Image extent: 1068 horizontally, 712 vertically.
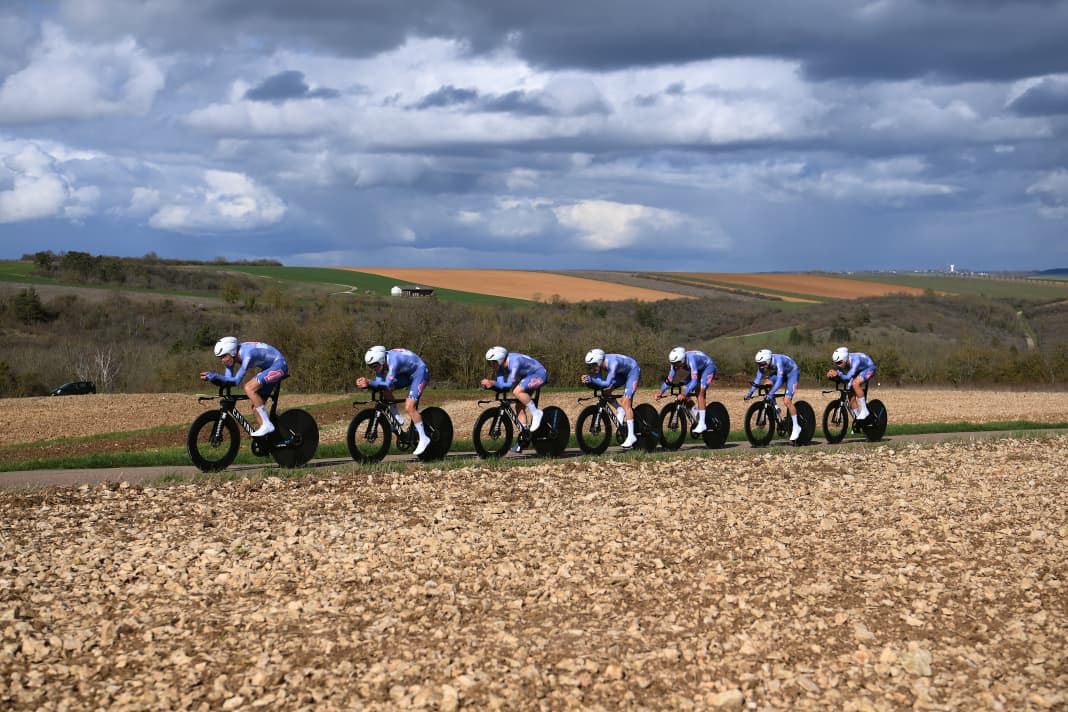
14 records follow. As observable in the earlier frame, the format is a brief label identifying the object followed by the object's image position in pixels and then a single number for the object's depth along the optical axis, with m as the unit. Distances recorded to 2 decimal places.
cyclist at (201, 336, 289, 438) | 15.73
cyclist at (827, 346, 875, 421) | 22.58
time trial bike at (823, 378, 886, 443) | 22.66
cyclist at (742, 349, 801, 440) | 21.28
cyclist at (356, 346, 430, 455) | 16.66
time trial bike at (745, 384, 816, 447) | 21.39
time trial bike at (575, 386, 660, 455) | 18.95
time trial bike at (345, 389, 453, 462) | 16.84
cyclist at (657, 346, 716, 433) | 20.02
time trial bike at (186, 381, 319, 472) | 15.78
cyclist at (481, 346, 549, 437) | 17.97
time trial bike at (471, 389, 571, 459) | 18.05
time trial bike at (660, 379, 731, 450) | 20.11
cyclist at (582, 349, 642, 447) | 19.11
